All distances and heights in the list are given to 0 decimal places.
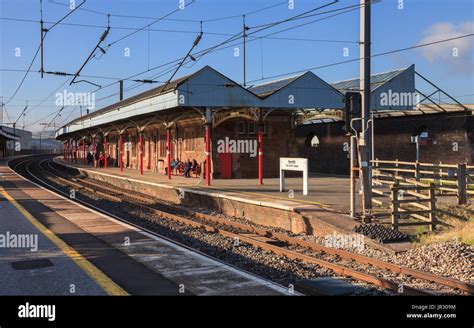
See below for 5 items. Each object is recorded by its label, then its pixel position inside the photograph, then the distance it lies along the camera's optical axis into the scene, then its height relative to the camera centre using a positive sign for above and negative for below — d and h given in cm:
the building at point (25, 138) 13686 +575
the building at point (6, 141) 8538 +318
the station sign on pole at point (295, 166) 1868 -42
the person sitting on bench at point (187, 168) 3007 -70
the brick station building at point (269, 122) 2414 +203
